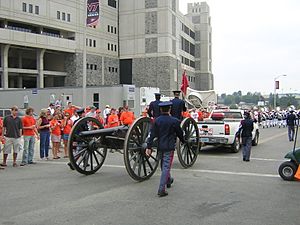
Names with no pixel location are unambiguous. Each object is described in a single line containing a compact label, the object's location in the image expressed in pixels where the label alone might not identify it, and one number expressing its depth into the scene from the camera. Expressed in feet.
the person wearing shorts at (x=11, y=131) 36.47
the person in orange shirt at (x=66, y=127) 44.92
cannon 27.25
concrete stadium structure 172.72
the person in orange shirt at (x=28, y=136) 38.09
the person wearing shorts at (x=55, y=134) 42.86
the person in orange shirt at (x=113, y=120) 50.51
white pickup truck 45.68
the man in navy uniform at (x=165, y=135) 23.87
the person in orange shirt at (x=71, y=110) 49.31
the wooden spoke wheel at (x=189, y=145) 33.14
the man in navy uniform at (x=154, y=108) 34.27
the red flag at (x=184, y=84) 70.52
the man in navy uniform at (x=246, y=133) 39.22
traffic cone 27.68
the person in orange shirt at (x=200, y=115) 72.27
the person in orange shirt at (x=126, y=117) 49.54
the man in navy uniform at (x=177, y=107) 34.96
